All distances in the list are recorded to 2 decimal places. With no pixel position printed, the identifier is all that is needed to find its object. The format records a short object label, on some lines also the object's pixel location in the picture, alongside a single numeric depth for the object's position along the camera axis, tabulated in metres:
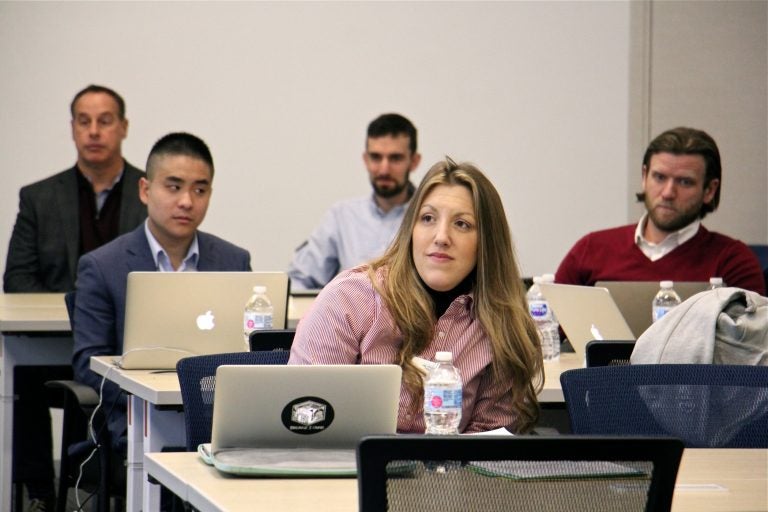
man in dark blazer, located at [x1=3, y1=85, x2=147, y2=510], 10.48
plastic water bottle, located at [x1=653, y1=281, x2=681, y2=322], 6.87
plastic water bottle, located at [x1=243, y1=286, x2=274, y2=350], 6.55
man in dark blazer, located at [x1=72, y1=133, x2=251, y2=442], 7.19
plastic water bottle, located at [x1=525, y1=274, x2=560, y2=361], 7.34
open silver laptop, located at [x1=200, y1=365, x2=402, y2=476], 3.68
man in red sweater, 8.52
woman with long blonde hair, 4.87
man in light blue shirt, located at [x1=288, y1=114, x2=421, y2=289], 11.86
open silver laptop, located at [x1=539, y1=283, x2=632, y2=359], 6.49
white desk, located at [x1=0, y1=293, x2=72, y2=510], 7.90
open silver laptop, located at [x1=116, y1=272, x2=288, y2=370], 6.43
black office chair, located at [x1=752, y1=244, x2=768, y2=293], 10.66
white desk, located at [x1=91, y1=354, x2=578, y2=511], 5.73
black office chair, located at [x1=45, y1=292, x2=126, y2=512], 6.76
